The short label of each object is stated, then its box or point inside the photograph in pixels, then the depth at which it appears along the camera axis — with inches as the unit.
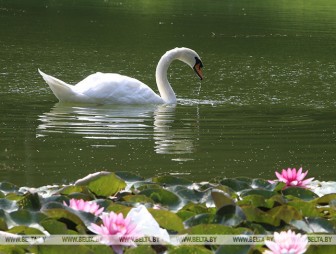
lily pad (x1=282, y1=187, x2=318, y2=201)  423.8
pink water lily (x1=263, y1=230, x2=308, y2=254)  284.4
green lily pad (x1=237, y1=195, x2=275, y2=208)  380.8
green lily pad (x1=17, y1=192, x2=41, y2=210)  371.2
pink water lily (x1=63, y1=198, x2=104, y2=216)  346.6
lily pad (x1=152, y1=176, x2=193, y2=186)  444.5
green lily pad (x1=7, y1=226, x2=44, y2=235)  326.3
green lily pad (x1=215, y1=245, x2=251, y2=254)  304.8
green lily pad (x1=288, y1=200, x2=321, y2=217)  380.2
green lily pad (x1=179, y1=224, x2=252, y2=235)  324.8
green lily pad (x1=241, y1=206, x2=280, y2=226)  354.0
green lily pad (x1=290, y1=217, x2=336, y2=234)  350.3
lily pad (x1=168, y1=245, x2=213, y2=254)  306.3
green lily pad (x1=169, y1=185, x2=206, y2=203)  407.5
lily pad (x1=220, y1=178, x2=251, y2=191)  439.2
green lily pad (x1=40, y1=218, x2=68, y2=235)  324.8
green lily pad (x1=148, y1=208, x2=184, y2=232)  344.8
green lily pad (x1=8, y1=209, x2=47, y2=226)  345.7
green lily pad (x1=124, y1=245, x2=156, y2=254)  299.3
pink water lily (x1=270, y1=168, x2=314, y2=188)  432.1
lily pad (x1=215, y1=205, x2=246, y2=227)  340.5
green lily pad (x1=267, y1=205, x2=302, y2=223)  353.7
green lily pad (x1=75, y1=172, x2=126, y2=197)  410.3
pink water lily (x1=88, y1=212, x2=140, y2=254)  302.4
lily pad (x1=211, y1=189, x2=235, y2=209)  354.7
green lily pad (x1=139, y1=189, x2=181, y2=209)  396.2
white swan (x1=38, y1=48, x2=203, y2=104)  980.1
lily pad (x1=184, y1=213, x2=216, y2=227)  346.6
